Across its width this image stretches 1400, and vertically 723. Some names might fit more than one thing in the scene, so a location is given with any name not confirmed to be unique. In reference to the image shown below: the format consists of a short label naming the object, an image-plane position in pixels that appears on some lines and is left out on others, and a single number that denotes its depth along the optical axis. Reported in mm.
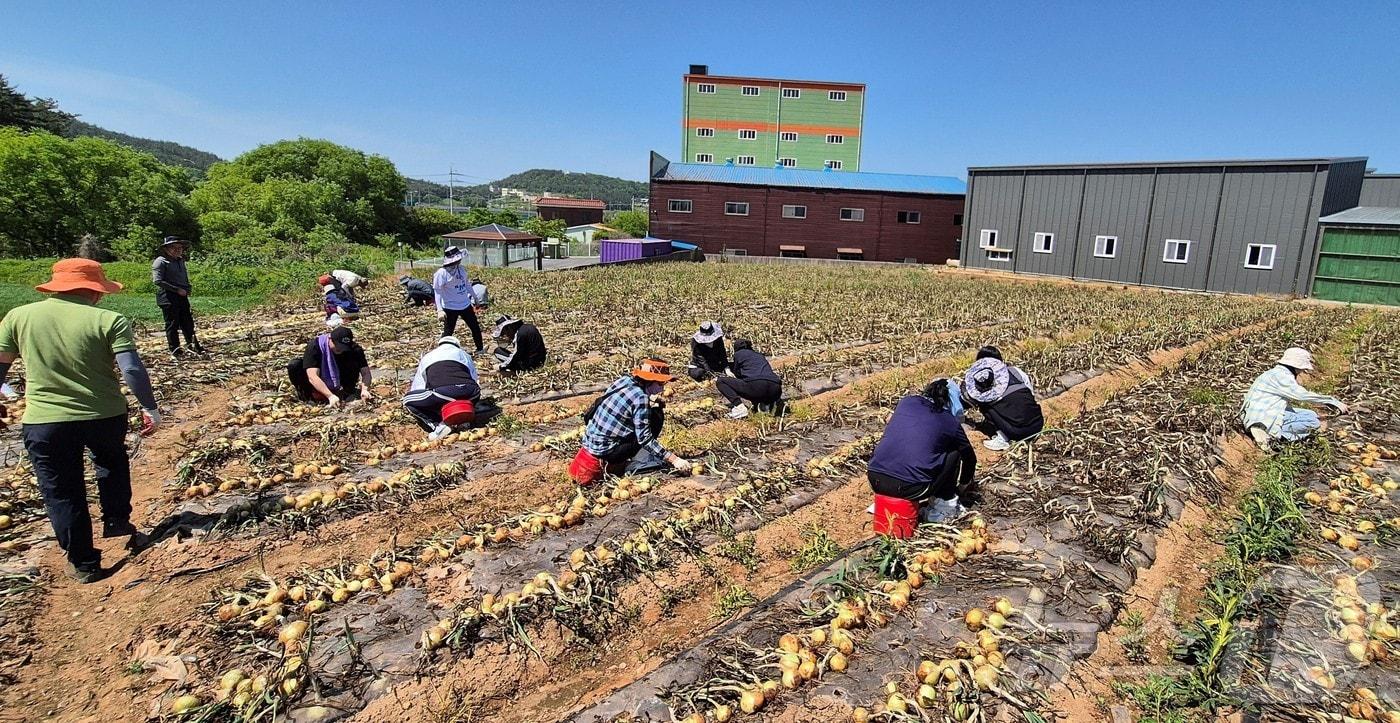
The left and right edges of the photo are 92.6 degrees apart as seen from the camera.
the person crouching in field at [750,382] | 8695
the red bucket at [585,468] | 6367
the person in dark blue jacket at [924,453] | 5480
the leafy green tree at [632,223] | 70594
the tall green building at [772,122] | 57031
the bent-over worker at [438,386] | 7594
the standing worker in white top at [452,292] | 10383
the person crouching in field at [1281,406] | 7387
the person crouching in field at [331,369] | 8289
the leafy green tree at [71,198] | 27859
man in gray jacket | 10242
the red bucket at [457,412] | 7622
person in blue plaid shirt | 6168
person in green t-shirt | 4574
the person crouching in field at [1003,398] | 7582
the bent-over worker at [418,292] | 17547
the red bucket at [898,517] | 5508
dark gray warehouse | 23562
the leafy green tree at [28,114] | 45916
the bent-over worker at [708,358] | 10164
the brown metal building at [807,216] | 39031
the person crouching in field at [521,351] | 10234
